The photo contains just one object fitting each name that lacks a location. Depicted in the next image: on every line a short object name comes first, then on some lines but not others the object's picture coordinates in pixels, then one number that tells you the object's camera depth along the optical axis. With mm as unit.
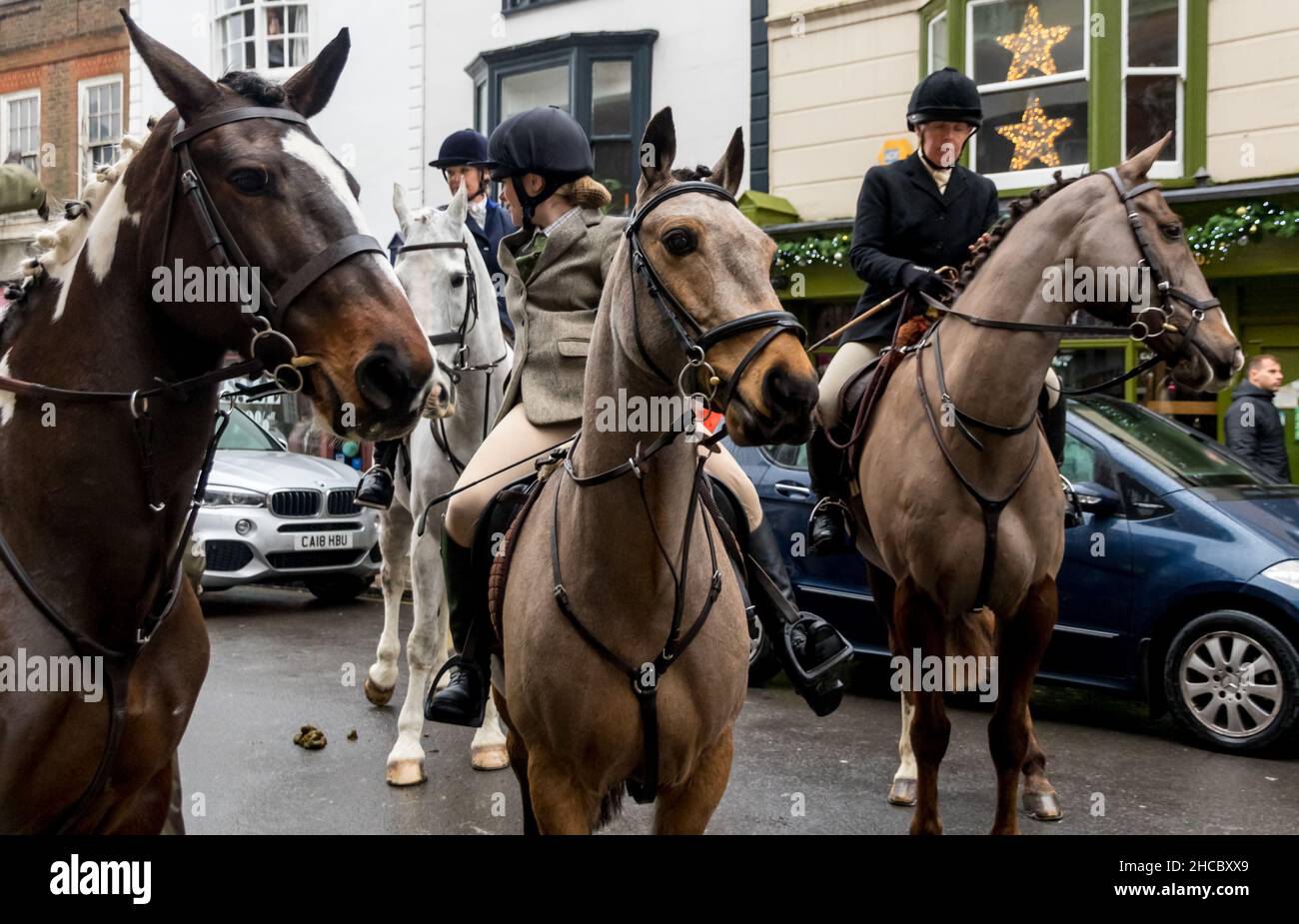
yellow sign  13680
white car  10953
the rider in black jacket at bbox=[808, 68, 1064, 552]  6070
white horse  6152
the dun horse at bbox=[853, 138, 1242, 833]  4867
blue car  6547
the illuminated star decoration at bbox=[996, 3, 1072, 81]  12672
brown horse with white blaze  2484
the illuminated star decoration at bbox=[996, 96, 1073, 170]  12617
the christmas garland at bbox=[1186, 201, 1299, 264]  10727
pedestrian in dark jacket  9586
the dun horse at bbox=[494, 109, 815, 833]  2904
